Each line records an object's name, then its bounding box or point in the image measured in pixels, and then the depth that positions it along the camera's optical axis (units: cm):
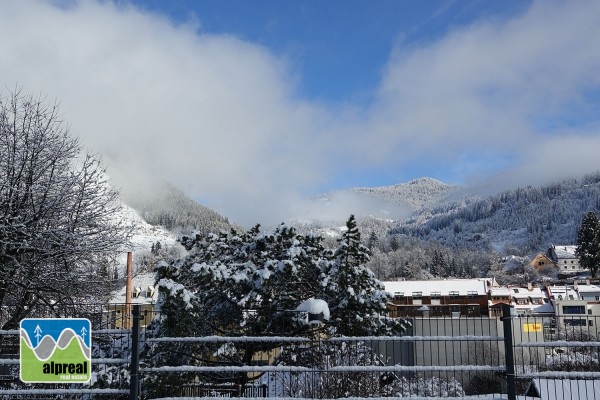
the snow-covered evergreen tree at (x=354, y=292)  1302
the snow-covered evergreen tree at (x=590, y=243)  8269
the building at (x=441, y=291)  5853
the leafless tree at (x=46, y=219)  1106
